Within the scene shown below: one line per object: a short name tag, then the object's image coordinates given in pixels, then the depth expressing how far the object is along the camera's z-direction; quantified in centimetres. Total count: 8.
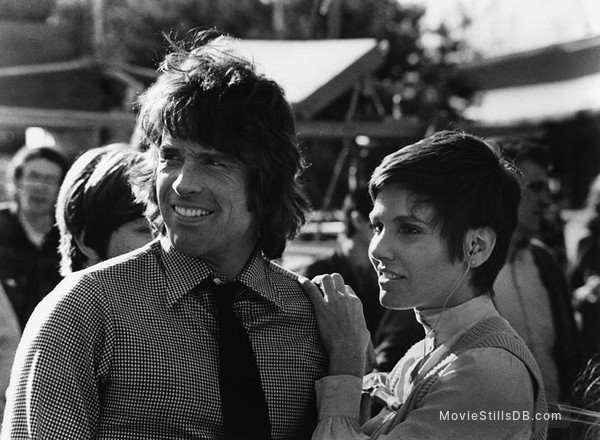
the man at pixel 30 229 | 321
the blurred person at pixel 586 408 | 177
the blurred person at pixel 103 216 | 217
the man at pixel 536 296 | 254
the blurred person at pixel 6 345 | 244
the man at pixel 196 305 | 150
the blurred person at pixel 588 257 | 358
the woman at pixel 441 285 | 155
